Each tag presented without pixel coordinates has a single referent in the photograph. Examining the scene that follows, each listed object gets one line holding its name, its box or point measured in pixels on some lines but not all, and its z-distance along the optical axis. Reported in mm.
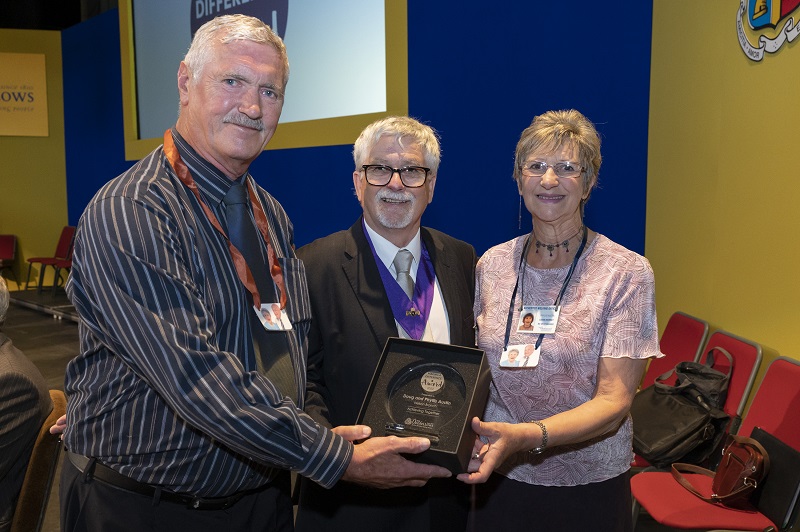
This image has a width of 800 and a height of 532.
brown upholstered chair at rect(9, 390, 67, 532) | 2211
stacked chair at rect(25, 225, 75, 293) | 10783
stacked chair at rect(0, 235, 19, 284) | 11813
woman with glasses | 1871
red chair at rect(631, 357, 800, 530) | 2602
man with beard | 1940
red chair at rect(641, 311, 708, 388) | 3576
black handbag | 3041
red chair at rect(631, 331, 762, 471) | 3117
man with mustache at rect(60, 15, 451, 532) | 1402
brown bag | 2594
